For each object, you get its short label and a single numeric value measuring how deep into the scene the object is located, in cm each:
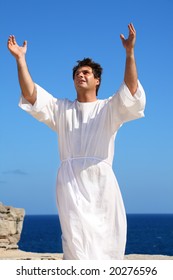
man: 510
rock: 1884
